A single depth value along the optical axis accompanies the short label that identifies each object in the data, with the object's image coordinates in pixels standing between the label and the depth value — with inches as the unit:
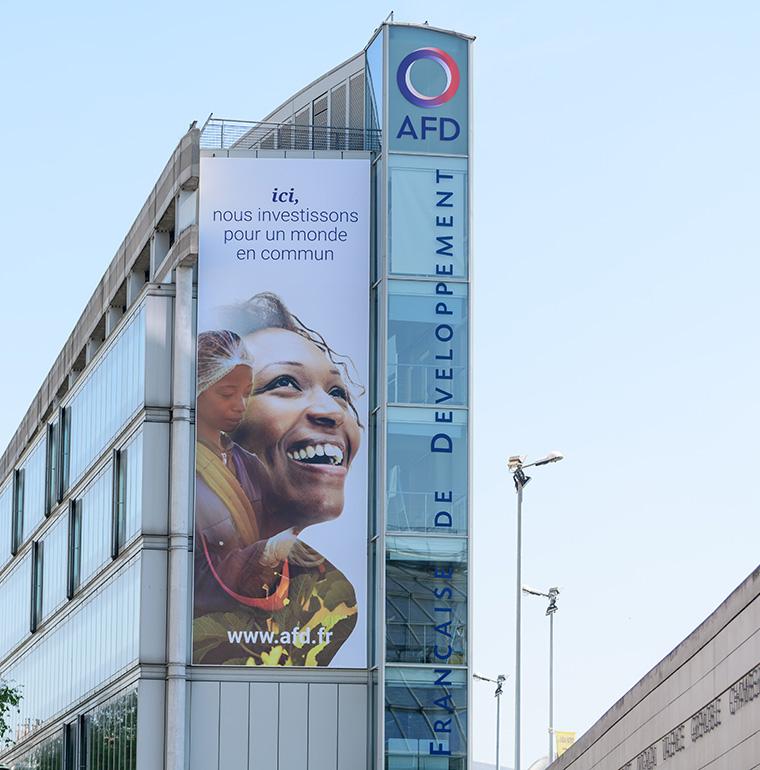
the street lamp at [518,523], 2554.1
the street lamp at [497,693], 4331.4
